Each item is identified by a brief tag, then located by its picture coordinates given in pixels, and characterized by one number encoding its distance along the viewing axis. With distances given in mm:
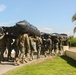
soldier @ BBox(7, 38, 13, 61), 9216
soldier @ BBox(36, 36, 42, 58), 10617
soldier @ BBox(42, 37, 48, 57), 12595
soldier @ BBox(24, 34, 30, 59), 8486
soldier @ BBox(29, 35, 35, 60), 9860
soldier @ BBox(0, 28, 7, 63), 9019
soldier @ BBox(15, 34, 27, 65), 8248
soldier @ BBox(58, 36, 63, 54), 13732
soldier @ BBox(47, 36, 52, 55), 12522
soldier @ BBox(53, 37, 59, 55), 13228
